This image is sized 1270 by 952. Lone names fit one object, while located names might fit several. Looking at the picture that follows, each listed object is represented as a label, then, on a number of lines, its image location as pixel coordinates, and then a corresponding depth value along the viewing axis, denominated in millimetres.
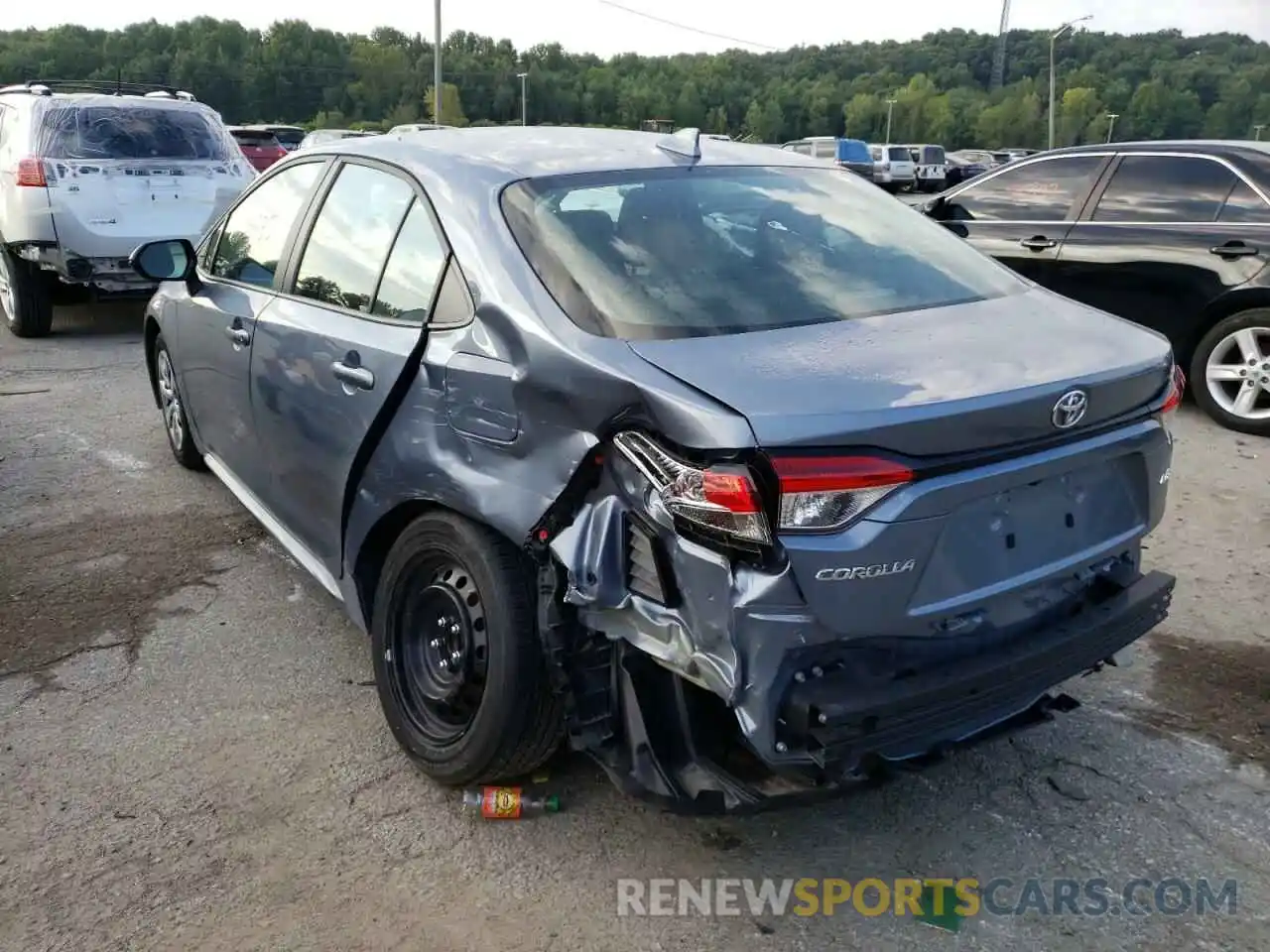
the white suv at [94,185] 8195
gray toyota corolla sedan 2115
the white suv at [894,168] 37281
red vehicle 19422
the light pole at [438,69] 33500
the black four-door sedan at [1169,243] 6160
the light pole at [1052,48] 52406
